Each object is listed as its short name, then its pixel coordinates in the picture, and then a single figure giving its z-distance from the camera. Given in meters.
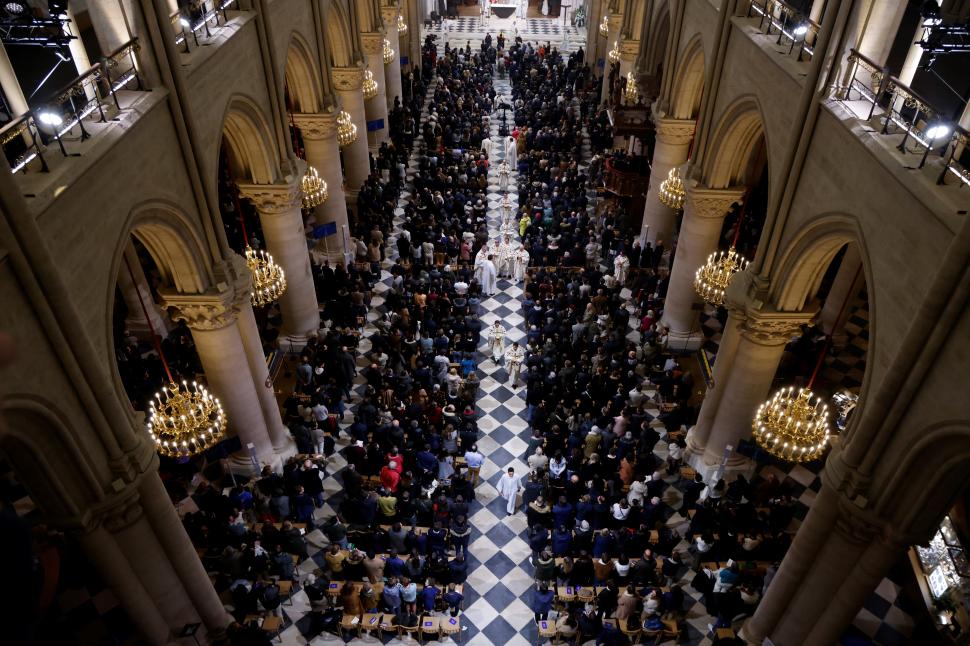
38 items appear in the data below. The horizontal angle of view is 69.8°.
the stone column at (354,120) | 19.66
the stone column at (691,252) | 14.42
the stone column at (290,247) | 14.05
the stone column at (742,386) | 11.39
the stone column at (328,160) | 16.94
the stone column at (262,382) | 12.25
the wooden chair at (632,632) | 10.68
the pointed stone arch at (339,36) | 18.28
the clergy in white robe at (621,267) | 17.89
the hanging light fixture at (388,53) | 23.98
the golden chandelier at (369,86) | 20.75
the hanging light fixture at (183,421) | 9.49
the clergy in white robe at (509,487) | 12.55
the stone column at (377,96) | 23.08
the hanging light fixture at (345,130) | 17.70
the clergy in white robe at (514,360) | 15.55
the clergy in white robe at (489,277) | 18.30
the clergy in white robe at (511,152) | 24.30
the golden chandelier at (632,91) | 20.23
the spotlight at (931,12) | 8.40
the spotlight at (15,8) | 8.91
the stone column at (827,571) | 8.35
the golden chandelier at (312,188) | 15.04
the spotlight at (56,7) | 8.00
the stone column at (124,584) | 8.23
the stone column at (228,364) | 11.09
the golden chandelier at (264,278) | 12.18
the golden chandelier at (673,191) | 15.30
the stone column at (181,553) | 8.69
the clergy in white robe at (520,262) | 18.67
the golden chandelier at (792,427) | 9.52
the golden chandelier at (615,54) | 23.52
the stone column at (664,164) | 17.09
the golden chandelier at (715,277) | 12.18
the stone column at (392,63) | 26.12
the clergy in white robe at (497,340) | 16.11
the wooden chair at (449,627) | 10.90
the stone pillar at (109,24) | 8.75
